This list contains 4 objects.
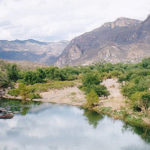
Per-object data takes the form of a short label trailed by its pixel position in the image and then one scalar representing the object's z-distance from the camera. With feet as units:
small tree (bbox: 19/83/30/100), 241.63
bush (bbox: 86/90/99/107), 196.82
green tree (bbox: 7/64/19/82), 361.55
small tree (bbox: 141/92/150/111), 159.73
